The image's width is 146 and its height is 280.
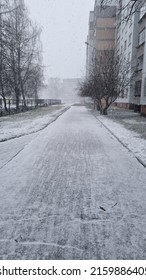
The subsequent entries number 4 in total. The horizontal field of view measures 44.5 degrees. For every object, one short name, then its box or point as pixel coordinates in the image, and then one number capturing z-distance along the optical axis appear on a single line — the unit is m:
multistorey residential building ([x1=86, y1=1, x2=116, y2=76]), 43.28
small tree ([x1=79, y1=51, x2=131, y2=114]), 16.35
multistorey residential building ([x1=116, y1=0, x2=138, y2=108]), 24.28
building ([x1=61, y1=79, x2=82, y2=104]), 103.76
